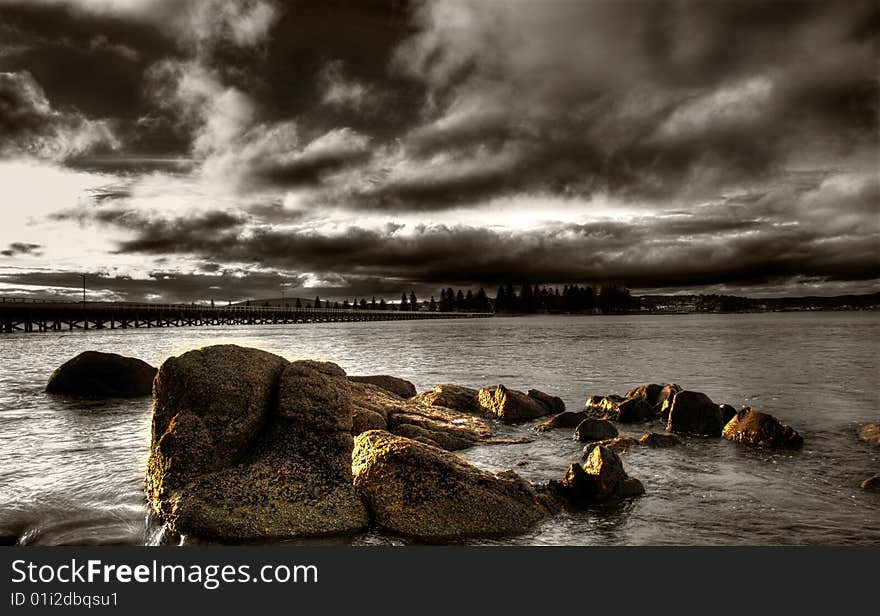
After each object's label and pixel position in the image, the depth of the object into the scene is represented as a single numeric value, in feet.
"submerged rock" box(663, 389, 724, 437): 44.73
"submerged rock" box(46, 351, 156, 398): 63.16
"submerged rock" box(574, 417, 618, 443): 43.04
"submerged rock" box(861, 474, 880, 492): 30.80
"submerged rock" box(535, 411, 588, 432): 47.16
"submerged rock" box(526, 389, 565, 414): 56.29
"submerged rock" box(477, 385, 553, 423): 51.72
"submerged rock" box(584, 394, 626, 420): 55.01
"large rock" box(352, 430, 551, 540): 23.79
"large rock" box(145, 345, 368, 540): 23.58
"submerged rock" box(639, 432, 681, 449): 40.62
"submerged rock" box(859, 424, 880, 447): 43.54
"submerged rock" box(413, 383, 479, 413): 54.80
